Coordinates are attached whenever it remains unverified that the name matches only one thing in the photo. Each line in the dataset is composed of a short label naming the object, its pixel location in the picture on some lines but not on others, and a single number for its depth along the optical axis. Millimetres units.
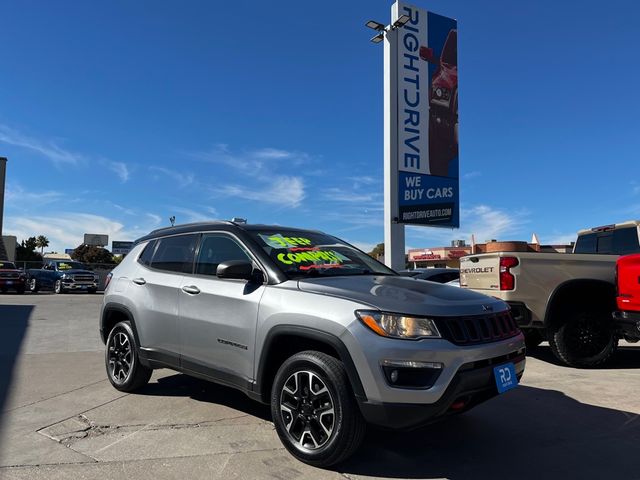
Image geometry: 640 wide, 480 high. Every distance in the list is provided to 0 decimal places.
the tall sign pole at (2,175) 55344
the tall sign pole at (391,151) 17312
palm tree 130000
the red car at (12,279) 24438
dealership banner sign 17688
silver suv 3287
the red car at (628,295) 6098
